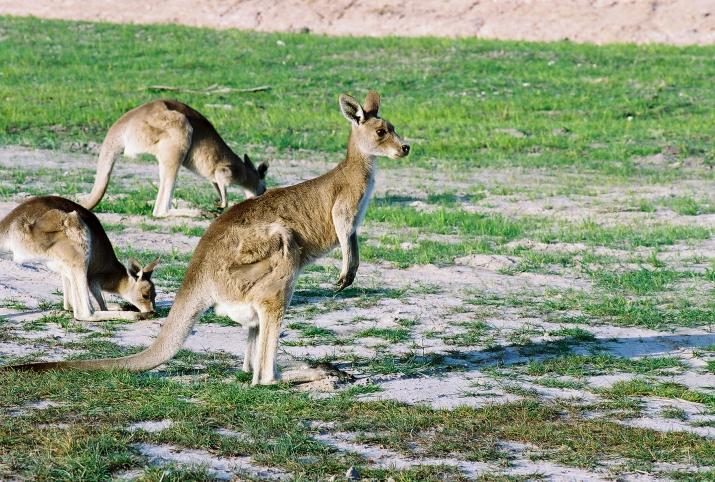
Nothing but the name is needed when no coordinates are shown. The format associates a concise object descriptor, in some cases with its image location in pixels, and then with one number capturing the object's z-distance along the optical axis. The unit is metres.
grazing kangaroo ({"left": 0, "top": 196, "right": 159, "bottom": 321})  12.67
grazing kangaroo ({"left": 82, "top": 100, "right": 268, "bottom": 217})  18.97
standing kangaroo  10.09
